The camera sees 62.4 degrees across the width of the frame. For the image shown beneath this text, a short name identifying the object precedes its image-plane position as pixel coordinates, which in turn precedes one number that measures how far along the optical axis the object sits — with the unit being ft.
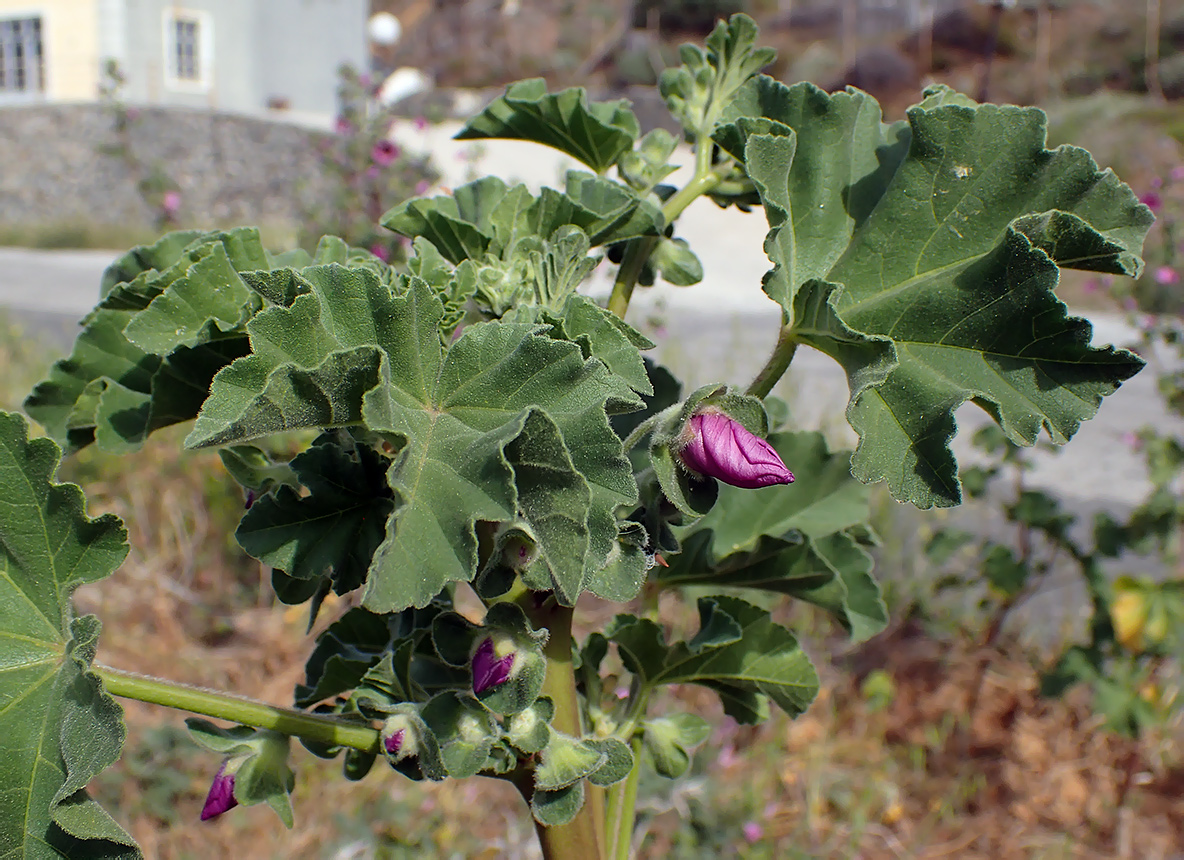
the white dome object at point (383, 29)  79.61
